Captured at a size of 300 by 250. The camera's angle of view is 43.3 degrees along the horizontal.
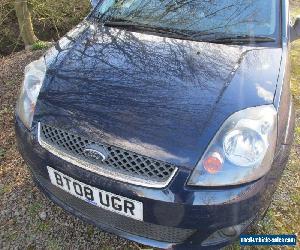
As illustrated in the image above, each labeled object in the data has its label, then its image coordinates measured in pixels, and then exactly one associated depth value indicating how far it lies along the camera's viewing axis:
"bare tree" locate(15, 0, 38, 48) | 4.67
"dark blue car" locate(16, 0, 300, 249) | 1.74
